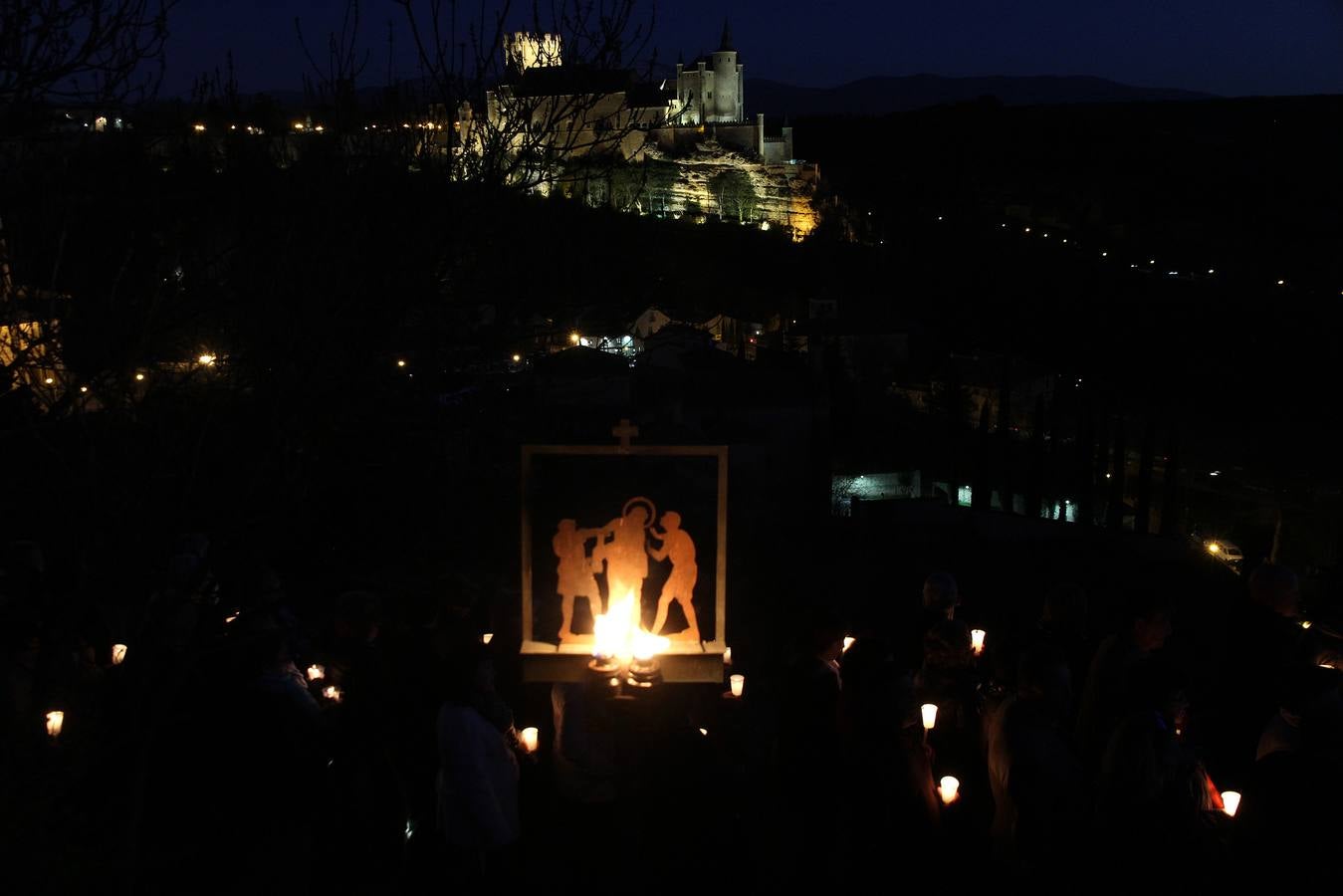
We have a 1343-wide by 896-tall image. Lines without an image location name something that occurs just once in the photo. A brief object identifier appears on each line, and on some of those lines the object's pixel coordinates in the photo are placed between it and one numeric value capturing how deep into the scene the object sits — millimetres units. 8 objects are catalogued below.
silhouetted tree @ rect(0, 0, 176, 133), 3320
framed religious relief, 4871
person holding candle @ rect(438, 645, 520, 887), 3777
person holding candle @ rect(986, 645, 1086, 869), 3672
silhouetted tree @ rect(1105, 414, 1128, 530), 18328
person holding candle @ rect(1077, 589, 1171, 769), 3963
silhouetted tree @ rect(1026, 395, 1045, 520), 18295
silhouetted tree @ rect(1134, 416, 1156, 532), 18672
